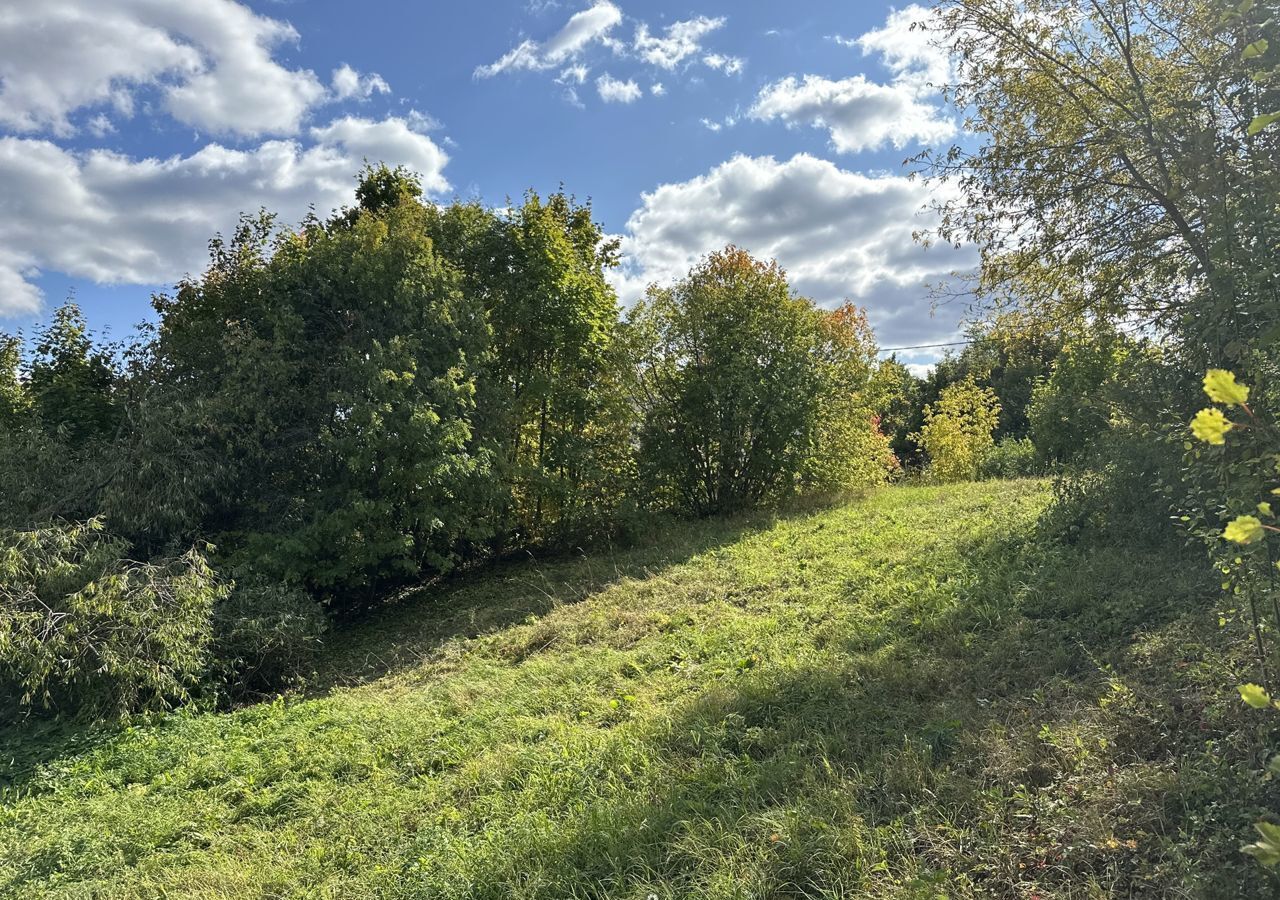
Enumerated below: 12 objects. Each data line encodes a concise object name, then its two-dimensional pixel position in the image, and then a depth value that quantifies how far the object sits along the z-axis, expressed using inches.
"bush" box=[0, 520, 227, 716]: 221.3
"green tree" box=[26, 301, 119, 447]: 378.3
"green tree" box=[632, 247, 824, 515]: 485.1
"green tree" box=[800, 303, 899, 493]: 513.7
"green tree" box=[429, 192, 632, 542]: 446.6
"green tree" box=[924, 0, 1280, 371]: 126.4
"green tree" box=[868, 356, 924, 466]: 568.3
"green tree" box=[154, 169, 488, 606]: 342.6
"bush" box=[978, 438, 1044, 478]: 586.2
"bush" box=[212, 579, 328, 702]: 273.3
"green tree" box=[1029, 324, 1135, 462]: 247.5
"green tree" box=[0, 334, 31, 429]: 413.1
